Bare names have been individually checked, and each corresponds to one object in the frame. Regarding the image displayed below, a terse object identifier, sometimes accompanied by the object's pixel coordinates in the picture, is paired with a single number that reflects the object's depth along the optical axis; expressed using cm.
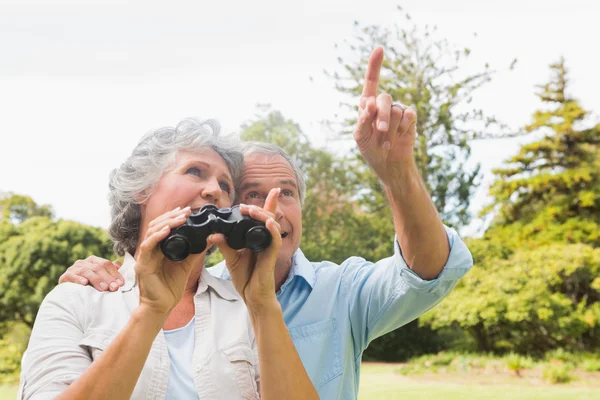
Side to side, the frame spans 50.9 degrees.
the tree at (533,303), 1392
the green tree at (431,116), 1902
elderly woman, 169
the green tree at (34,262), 1500
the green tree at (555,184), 1664
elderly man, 202
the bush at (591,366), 1265
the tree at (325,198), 1839
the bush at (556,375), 1141
